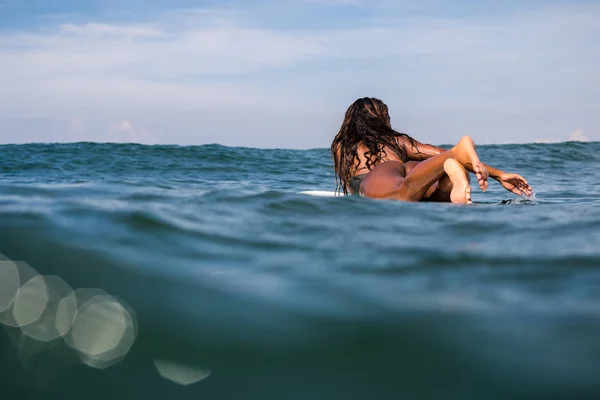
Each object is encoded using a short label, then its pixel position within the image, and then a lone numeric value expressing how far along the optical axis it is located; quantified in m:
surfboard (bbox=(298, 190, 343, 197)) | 5.96
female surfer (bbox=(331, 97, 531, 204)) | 4.79
